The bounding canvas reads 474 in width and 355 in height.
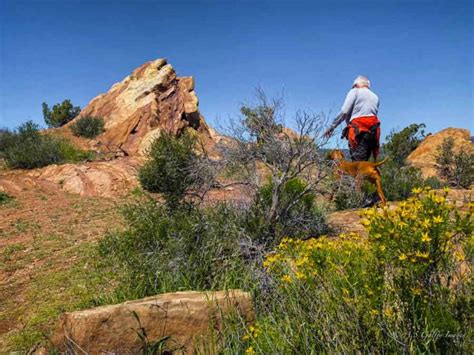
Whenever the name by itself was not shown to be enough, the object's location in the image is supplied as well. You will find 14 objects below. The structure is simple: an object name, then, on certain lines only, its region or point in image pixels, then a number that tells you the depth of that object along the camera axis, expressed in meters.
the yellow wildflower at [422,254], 1.75
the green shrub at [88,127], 18.08
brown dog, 5.25
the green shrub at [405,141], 18.88
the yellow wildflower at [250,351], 2.19
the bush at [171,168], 5.50
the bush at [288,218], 4.51
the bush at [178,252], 3.63
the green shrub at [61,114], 30.20
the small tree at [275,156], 4.58
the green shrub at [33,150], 12.98
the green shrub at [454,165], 12.43
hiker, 5.72
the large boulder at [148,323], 2.65
